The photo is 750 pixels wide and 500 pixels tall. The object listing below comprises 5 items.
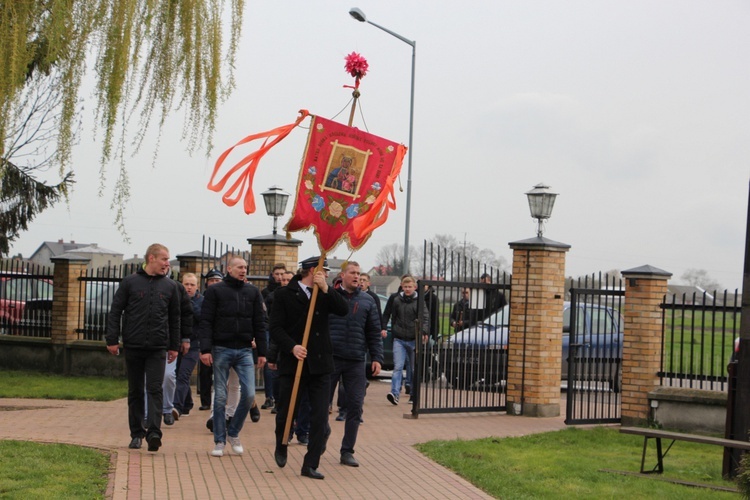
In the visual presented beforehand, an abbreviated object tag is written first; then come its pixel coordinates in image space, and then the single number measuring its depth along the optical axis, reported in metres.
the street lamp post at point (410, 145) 27.36
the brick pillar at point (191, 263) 17.67
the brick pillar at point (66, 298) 19.06
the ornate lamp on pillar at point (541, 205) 15.10
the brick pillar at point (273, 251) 18.06
